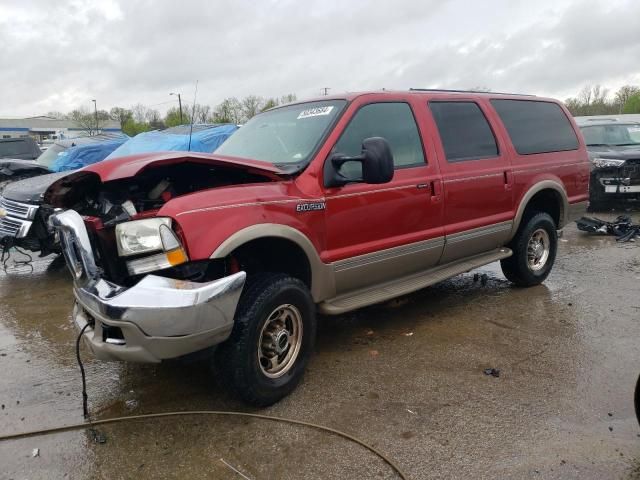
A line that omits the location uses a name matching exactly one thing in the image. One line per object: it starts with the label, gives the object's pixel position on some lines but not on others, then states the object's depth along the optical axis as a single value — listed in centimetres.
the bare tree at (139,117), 7645
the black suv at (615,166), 1042
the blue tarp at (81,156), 1015
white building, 8050
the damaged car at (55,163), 635
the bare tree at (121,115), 7900
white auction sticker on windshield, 407
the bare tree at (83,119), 8108
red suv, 289
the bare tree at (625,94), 6575
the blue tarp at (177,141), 941
